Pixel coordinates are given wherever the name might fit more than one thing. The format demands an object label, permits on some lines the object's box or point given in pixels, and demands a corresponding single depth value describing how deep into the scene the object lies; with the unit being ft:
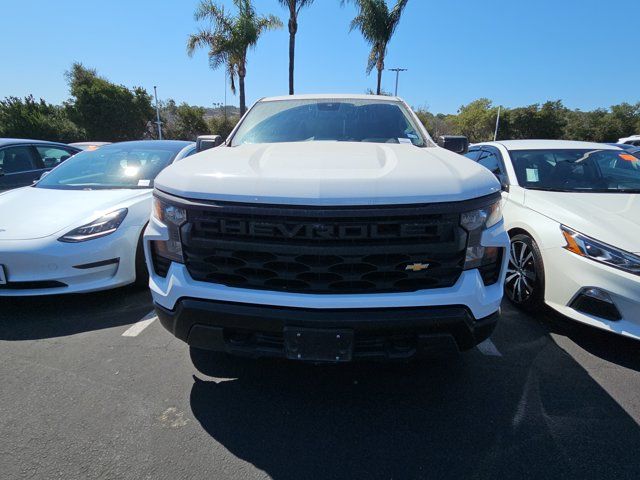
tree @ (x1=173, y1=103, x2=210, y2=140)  102.73
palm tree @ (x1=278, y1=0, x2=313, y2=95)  61.67
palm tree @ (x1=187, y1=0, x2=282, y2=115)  64.90
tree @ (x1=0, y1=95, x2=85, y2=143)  80.74
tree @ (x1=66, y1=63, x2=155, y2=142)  88.69
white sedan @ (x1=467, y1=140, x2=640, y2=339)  8.57
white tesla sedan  10.17
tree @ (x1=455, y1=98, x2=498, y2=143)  160.76
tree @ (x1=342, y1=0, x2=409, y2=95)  73.36
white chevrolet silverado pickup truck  5.70
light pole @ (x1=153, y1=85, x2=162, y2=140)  90.17
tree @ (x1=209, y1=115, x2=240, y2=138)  101.24
